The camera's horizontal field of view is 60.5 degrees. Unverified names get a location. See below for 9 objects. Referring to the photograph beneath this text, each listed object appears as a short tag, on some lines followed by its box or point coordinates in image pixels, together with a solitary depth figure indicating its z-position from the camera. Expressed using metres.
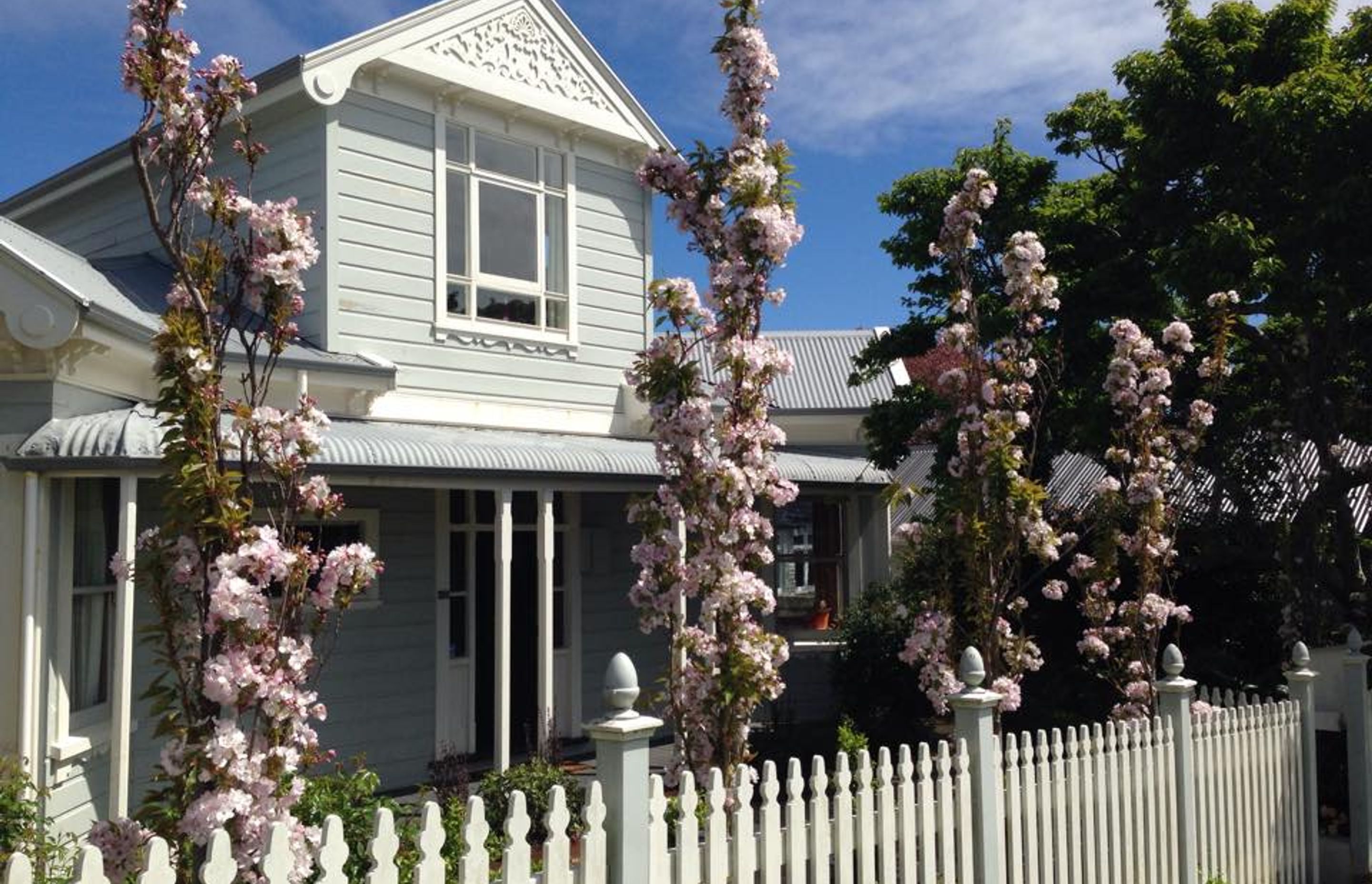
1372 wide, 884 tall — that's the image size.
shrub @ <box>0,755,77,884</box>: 5.99
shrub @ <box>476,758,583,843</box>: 8.61
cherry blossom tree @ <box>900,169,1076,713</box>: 6.88
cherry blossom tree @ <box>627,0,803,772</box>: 5.28
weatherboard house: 7.50
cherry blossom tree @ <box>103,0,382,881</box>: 3.60
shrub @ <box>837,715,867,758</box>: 10.51
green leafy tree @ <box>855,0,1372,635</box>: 10.00
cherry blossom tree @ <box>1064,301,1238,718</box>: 8.23
